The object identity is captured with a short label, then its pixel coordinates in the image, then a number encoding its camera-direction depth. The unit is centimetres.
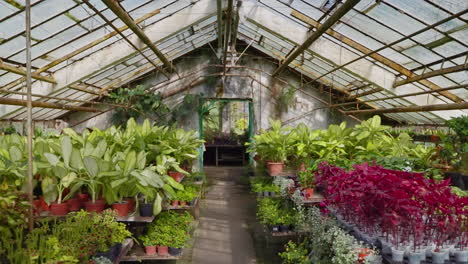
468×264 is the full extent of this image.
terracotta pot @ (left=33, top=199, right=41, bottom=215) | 335
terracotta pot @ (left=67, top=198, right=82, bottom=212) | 337
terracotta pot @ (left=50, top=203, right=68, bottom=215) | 330
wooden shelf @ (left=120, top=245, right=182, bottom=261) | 391
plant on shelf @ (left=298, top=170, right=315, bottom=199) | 455
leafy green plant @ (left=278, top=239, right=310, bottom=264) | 360
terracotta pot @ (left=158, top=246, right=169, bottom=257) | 421
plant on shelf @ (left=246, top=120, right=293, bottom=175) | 544
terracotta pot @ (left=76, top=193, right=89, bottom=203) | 340
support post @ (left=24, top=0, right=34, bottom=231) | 221
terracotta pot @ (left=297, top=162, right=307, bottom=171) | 551
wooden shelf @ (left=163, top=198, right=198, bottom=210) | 552
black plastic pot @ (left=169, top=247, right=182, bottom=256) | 426
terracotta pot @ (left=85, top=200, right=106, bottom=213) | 330
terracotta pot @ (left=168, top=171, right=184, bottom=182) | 518
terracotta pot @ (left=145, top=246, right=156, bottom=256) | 415
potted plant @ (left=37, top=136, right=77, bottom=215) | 307
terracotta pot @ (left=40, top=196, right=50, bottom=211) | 337
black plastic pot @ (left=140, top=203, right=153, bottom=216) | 347
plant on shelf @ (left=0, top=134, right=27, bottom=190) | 308
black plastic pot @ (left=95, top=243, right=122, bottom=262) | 283
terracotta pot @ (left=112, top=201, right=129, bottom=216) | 334
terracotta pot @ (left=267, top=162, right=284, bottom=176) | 546
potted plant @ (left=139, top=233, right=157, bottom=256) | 414
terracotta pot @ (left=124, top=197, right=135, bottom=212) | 349
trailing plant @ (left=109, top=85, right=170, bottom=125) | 1077
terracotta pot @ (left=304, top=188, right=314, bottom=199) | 452
